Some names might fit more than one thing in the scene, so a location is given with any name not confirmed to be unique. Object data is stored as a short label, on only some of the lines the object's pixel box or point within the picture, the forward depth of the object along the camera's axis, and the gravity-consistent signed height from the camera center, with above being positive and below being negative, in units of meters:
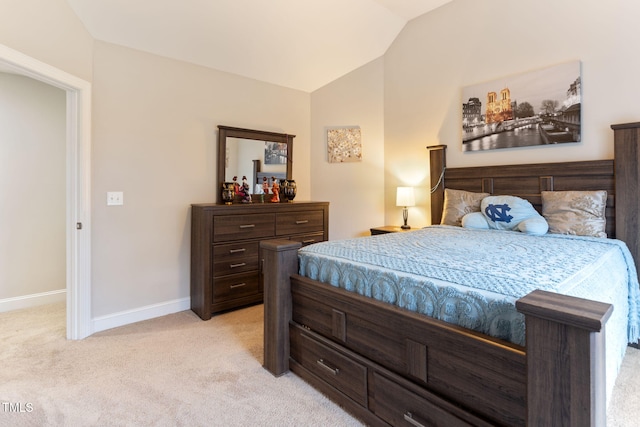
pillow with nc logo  2.50 -0.03
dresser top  2.99 +0.08
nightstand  3.52 -0.17
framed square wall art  4.13 +0.88
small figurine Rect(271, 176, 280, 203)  3.82 +0.27
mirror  3.43 +0.66
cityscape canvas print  2.71 +0.92
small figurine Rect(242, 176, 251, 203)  3.58 +0.25
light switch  2.77 +0.15
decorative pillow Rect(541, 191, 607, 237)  2.39 +0.00
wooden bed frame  0.91 -0.52
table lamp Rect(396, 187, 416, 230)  3.61 +0.18
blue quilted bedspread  1.22 -0.27
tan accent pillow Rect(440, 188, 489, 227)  3.03 +0.08
